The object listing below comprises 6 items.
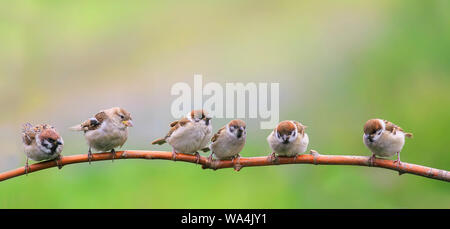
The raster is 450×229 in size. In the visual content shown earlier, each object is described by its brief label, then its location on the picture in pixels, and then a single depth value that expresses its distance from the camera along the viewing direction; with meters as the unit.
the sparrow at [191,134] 6.45
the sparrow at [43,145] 6.07
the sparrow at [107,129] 6.48
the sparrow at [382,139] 6.28
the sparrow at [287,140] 6.14
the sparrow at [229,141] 6.29
